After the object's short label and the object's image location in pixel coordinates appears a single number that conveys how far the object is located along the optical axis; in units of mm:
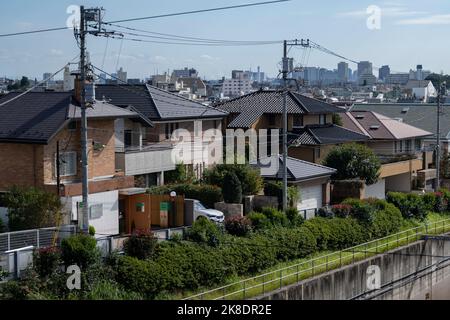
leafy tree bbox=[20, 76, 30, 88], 81688
